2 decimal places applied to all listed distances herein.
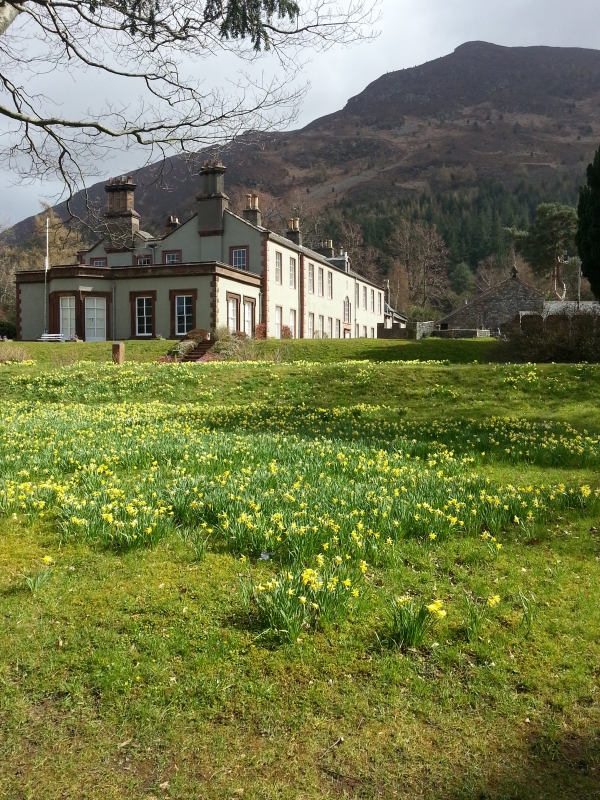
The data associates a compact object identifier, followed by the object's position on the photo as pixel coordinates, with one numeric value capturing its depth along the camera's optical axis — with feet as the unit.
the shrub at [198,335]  106.01
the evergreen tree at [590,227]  93.50
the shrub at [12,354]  82.16
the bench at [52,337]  116.78
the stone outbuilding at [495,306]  178.70
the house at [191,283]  115.65
